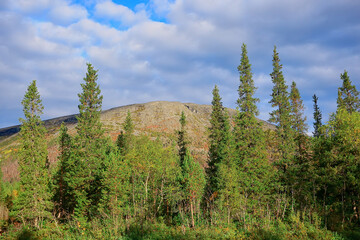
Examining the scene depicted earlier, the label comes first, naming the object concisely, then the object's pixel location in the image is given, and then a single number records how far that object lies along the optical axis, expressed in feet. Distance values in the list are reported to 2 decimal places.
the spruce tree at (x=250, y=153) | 101.30
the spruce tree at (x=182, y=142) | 161.48
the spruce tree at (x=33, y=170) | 108.88
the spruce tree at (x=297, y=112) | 122.11
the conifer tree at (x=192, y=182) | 96.17
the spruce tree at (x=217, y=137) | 119.14
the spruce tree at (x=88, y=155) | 115.14
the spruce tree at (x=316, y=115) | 160.80
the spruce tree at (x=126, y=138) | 177.00
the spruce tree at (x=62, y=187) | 131.34
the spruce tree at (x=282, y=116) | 104.88
